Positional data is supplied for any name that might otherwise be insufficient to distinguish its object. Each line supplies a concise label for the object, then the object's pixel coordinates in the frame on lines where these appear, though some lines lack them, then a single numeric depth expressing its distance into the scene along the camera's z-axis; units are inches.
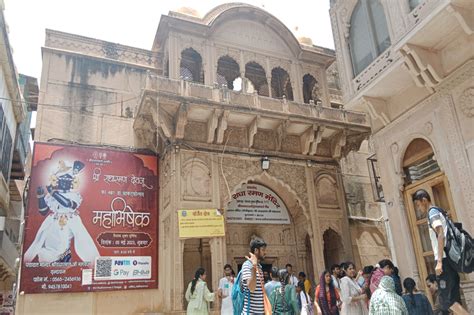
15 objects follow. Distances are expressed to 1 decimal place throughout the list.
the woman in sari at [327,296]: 225.0
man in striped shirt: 148.6
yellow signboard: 350.6
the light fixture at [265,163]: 410.9
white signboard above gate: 420.5
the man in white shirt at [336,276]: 235.0
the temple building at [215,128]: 366.0
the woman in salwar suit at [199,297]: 263.4
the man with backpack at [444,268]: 142.1
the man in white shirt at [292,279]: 282.8
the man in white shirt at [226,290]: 284.5
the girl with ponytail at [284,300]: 211.2
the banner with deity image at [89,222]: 340.8
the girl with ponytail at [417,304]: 165.3
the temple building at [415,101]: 215.9
